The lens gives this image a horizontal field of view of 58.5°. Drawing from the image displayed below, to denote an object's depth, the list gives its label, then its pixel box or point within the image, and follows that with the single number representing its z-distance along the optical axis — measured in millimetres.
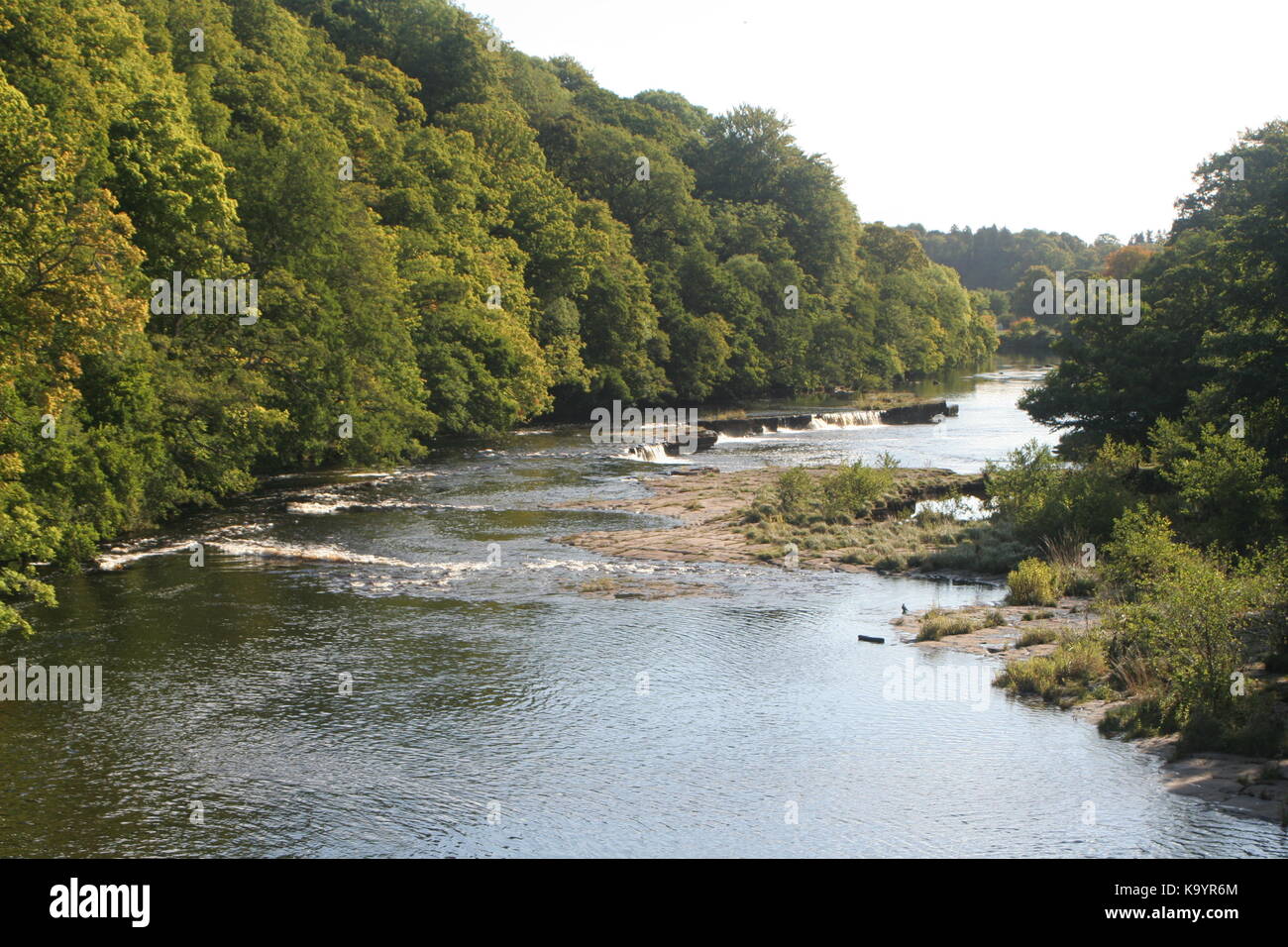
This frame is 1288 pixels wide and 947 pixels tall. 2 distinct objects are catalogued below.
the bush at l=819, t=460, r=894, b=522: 39500
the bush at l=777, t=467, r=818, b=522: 39344
